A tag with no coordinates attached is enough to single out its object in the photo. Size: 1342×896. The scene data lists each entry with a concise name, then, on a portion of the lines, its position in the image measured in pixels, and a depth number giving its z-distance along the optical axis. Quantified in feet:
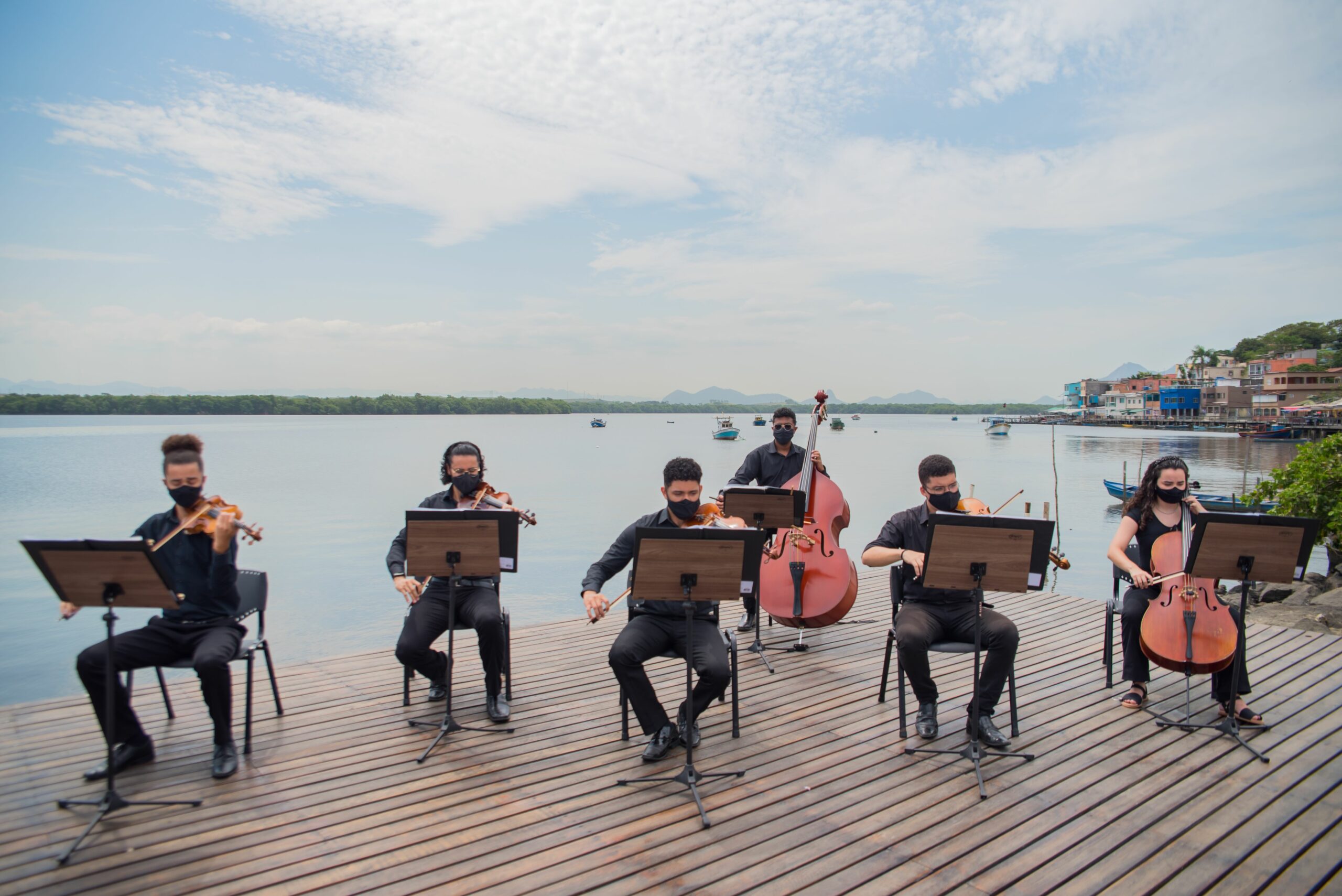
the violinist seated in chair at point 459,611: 13.64
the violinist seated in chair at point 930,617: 12.51
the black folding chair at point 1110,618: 14.80
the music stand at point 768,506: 15.19
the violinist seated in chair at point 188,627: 11.35
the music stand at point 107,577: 10.04
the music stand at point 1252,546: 11.88
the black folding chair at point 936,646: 12.60
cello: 13.05
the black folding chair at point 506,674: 13.70
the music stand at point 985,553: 11.02
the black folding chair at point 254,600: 12.98
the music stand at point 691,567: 10.42
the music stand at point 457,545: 12.45
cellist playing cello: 14.15
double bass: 16.53
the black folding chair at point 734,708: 12.48
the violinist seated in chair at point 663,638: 12.00
